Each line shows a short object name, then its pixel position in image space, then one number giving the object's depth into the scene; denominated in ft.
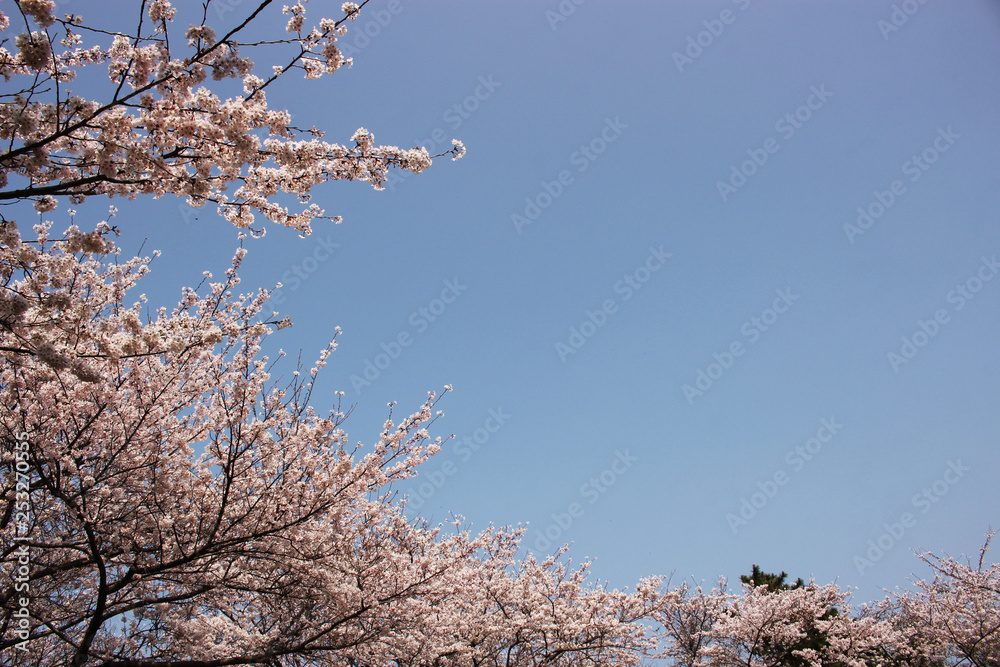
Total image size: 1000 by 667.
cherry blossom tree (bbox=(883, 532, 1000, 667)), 40.57
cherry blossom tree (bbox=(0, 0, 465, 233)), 10.39
